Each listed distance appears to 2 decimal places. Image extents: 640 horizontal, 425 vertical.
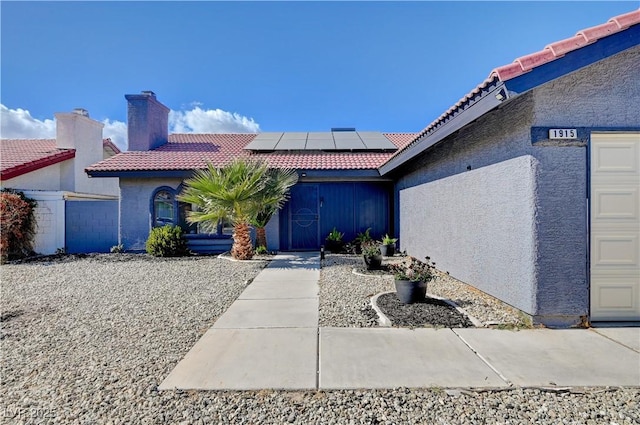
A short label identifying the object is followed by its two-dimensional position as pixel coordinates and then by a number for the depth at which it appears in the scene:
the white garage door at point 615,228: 4.34
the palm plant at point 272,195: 10.06
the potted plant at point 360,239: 11.25
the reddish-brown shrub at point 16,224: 10.07
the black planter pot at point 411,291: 5.10
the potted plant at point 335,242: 11.53
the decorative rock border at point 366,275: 7.52
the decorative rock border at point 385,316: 4.38
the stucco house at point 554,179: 3.91
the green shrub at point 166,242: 10.44
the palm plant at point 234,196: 9.19
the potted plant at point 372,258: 7.98
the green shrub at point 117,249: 11.32
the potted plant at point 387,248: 10.60
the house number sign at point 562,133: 4.18
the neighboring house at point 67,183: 11.41
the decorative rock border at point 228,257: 9.56
